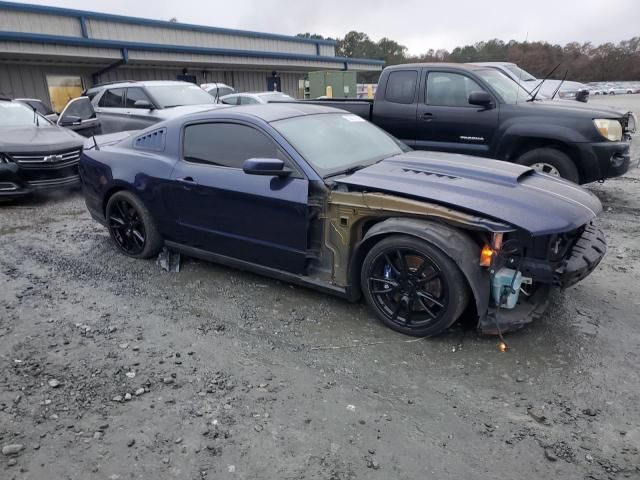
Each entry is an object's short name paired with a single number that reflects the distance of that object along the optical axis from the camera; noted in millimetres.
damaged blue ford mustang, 3068
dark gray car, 6980
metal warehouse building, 14766
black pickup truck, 5965
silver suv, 9125
